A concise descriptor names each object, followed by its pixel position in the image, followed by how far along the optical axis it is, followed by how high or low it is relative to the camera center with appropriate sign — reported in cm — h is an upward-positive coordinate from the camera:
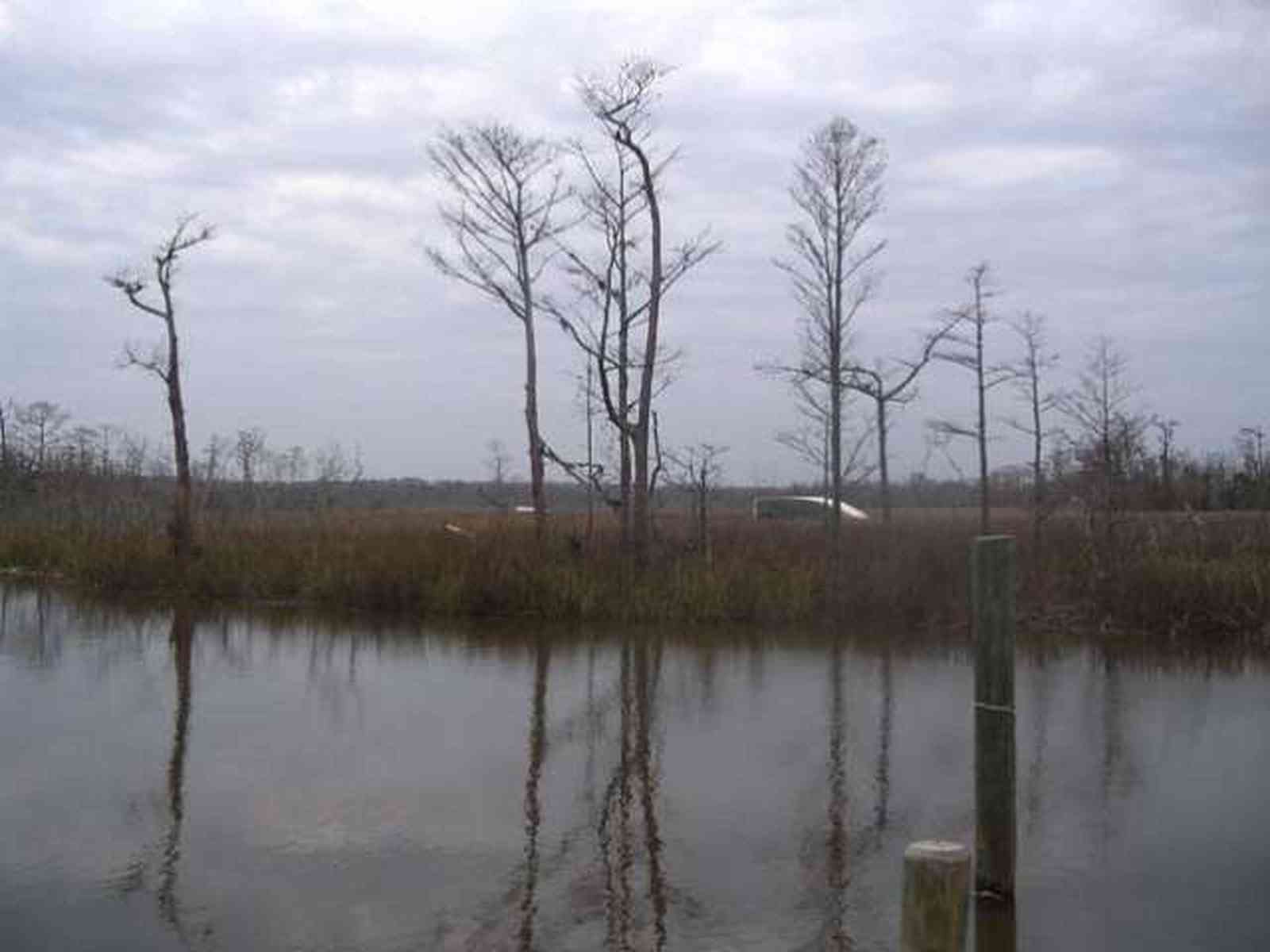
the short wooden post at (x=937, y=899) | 511 -123
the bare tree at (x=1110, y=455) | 2133 +85
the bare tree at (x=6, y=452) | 4342 +189
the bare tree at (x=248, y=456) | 4766 +190
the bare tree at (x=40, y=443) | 4789 +236
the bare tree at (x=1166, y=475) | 3166 +81
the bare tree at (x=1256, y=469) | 3039 +99
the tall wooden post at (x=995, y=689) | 696 -76
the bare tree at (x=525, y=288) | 2597 +376
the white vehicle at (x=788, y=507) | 4509 +26
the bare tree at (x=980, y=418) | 2564 +162
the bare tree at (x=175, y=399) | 2603 +199
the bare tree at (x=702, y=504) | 2327 +20
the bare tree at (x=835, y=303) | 2447 +329
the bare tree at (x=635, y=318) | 2344 +294
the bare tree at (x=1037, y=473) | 2223 +66
